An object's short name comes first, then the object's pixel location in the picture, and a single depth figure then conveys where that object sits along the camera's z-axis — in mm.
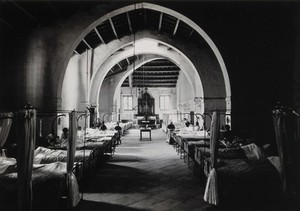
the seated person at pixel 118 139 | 13864
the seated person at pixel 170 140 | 14016
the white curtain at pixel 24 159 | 3848
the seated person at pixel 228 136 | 7799
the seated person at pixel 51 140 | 8130
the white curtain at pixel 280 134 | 4949
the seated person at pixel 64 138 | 8310
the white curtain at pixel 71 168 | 4715
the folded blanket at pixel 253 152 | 6375
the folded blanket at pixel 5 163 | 5155
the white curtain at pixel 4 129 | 6387
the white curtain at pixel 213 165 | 4887
